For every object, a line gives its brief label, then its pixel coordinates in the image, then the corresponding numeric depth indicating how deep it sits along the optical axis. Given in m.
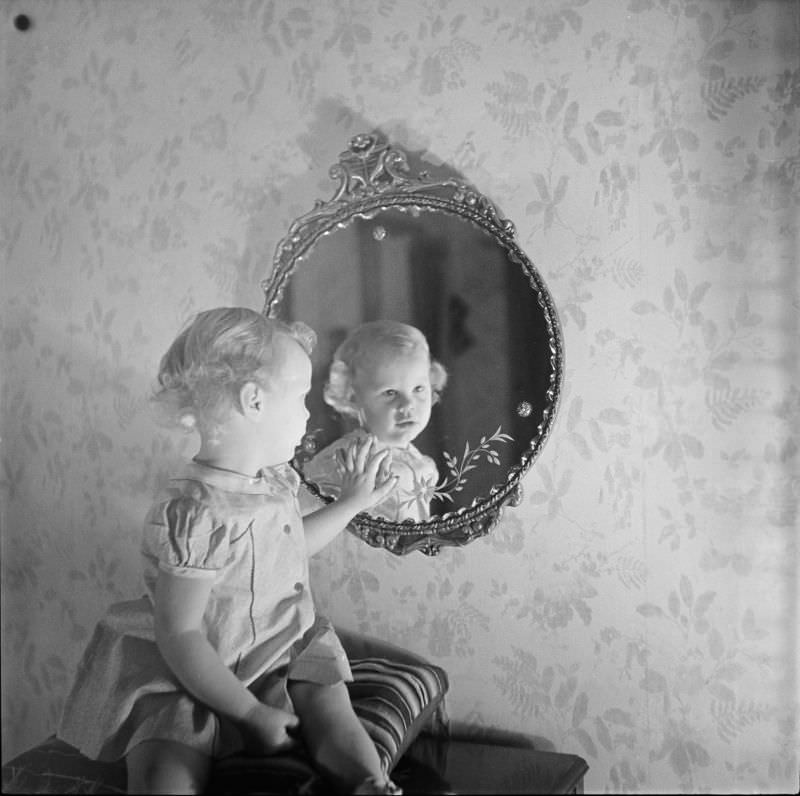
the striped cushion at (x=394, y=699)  1.26
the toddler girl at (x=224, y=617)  1.16
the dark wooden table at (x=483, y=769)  1.27
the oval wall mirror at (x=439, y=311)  1.38
